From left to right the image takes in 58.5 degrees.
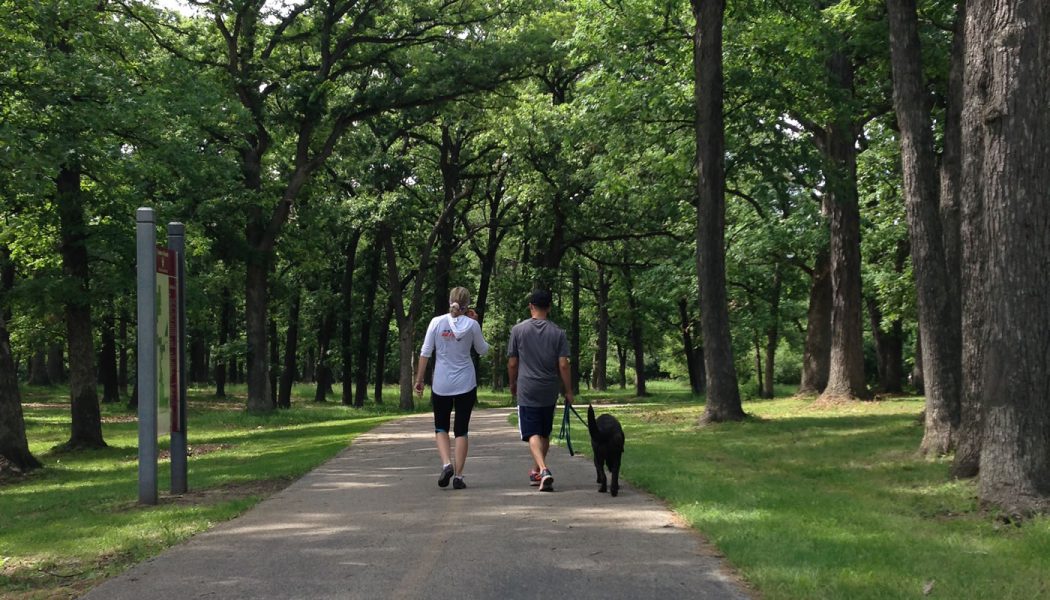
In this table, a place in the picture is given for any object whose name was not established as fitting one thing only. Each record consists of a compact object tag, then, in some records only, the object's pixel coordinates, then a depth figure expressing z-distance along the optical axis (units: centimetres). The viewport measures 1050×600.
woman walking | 966
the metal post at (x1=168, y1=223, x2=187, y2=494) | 1007
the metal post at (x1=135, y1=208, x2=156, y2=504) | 924
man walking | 941
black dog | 888
